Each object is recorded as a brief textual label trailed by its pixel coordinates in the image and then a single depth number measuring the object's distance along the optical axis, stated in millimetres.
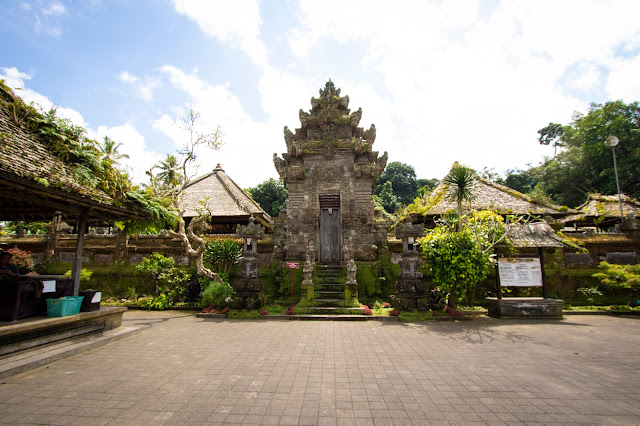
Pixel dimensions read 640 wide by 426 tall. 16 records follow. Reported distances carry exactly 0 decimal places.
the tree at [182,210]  10734
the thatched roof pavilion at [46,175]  5055
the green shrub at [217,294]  9875
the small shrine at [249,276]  9750
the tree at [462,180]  10641
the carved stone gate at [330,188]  12438
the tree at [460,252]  8977
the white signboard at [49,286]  5918
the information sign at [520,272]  10016
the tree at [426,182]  42688
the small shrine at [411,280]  9414
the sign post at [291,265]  9938
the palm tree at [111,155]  7395
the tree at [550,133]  42300
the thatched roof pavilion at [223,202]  16172
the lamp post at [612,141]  18616
